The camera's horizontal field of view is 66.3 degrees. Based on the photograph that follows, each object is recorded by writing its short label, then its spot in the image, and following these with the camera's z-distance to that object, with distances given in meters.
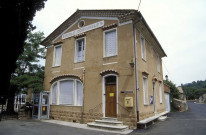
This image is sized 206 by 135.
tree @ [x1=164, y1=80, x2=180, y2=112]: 25.24
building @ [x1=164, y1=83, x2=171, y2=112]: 18.57
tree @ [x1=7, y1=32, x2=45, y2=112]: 12.41
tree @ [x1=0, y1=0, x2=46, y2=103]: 5.25
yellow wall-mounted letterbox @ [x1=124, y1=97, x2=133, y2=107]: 8.54
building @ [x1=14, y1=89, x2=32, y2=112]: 15.81
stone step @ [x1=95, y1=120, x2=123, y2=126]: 8.43
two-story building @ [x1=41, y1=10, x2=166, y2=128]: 9.23
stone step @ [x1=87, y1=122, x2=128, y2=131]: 7.93
